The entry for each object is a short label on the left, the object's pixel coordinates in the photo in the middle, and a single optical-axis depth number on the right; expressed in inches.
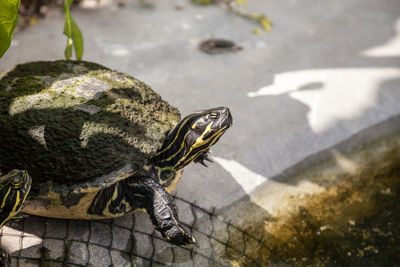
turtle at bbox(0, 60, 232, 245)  79.7
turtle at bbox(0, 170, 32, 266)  71.4
